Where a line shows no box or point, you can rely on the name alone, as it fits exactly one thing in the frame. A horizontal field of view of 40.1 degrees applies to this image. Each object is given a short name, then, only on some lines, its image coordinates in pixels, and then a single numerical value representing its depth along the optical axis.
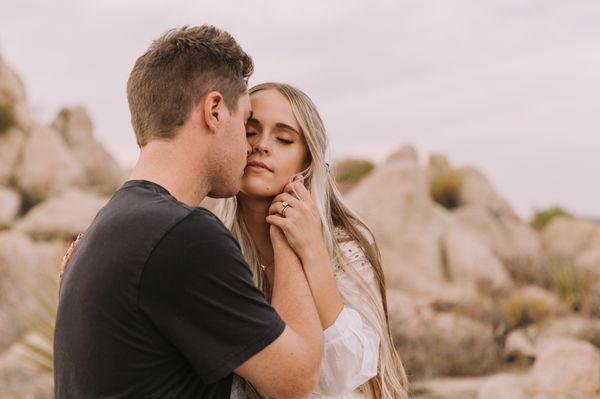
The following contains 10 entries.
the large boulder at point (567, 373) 7.81
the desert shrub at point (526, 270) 16.03
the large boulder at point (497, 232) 18.70
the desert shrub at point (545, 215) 22.91
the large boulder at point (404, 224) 15.59
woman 3.20
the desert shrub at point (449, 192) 20.97
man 2.44
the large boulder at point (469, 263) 15.92
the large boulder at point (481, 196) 20.77
